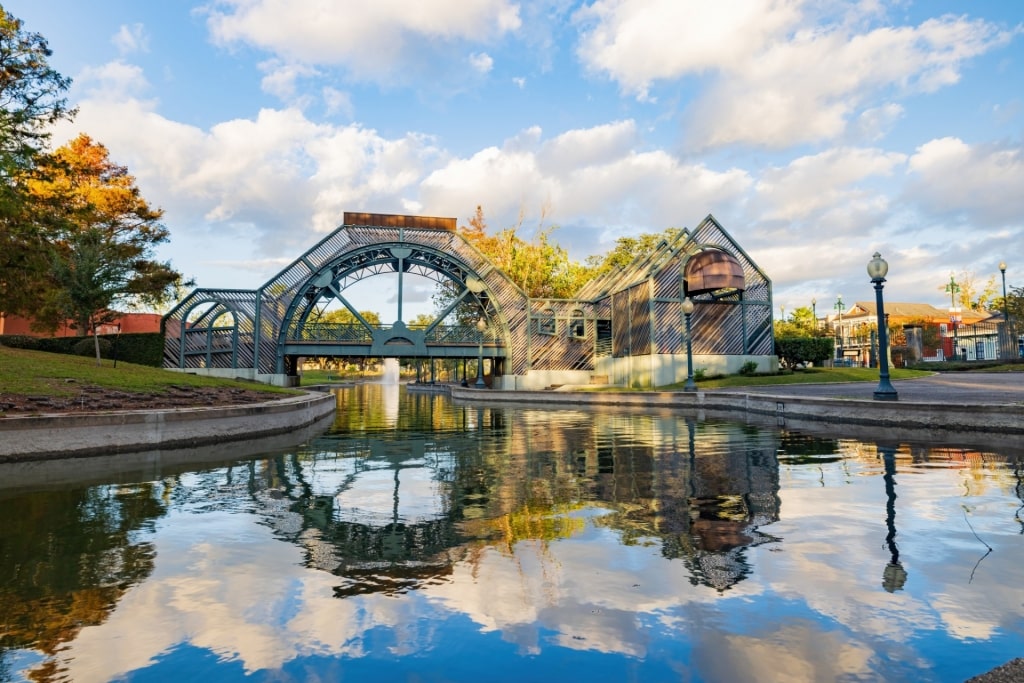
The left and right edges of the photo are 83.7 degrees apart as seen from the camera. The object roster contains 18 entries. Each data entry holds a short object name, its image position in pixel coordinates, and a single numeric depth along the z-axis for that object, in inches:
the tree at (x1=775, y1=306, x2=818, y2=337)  2278.5
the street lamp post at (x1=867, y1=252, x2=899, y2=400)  668.1
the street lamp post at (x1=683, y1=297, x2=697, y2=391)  1087.6
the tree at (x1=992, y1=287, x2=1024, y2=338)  1571.1
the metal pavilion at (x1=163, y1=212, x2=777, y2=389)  1524.4
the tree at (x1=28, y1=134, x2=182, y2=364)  979.9
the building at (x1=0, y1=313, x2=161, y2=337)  1966.0
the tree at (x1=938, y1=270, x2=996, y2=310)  3688.2
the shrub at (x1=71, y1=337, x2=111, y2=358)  1342.3
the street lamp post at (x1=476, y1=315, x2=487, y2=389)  1703.1
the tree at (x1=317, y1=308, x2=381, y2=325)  4267.2
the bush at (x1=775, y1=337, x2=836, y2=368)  1662.2
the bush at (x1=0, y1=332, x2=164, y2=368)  1348.4
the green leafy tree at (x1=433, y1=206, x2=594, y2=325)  2417.6
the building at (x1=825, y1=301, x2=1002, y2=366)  1802.4
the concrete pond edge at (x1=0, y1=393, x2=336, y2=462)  470.0
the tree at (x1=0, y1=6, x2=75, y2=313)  1018.7
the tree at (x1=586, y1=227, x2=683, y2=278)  2763.3
